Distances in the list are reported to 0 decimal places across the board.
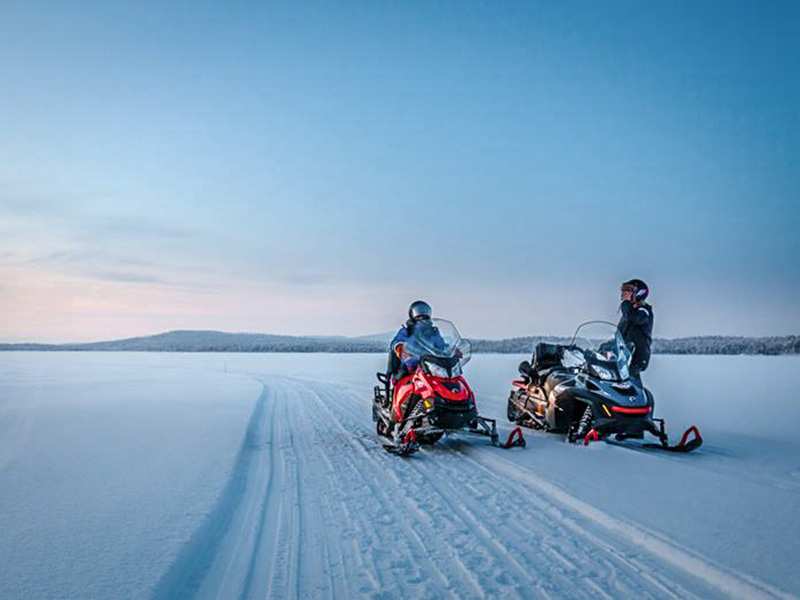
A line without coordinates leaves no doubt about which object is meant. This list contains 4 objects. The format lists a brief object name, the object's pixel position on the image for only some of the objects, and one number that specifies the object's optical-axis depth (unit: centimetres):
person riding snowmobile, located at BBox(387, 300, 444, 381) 789
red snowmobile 688
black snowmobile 715
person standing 834
